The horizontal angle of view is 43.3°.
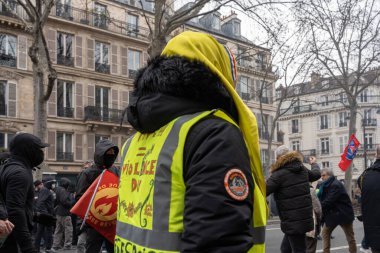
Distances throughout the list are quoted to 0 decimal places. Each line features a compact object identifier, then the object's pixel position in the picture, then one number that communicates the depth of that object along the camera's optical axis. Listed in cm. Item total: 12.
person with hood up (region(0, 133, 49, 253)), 403
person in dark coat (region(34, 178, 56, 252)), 1061
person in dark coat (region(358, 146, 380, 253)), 542
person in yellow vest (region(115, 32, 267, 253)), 167
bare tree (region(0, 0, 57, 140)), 1549
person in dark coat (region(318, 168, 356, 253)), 869
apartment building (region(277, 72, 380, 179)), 6488
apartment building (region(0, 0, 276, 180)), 2848
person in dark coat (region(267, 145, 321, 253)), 624
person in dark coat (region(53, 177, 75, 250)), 1159
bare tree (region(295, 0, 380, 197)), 2547
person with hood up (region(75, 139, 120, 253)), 594
